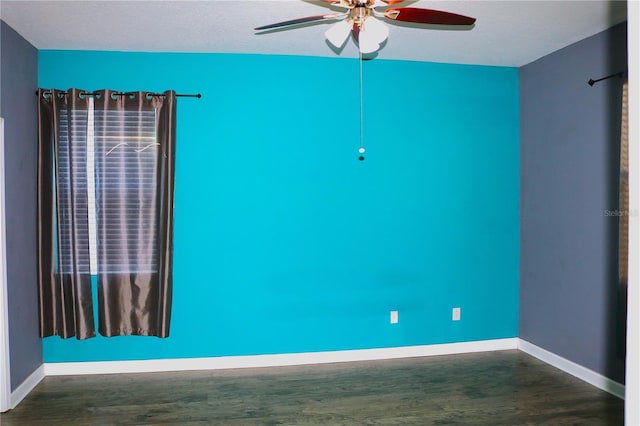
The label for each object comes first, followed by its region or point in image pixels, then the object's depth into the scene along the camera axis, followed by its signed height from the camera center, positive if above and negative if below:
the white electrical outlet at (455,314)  3.76 -0.98
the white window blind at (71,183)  3.19 +0.14
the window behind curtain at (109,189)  3.21 +0.10
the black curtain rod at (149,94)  3.20 +0.80
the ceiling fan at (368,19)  1.89 +0.81
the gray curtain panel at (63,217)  3.17 -0.11
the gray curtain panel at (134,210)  3.23 -0.06
